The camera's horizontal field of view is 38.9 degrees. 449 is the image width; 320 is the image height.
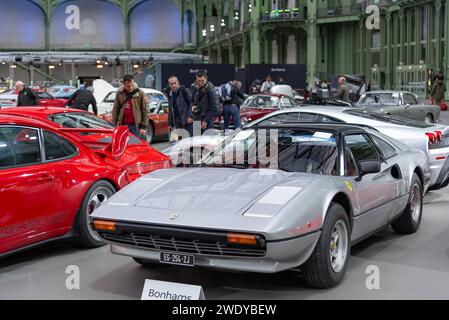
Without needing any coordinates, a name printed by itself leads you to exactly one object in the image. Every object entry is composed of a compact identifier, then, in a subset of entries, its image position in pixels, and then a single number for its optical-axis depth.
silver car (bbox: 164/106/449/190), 8.81
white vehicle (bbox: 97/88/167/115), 17.91
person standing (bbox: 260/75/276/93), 28.93
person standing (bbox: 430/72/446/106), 26.92
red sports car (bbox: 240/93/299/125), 18.64
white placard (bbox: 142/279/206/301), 4.26
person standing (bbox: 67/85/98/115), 16.00
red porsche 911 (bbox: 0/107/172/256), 5.48
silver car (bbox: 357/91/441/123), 17.91
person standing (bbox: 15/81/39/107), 15.51
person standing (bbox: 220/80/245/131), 14.25
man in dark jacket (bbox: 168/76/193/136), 11.17
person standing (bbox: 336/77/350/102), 19.69
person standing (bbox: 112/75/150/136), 10.04
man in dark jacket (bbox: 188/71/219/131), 10.93
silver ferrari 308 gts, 4.46
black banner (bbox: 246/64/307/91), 35.31
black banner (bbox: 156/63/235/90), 30.11
